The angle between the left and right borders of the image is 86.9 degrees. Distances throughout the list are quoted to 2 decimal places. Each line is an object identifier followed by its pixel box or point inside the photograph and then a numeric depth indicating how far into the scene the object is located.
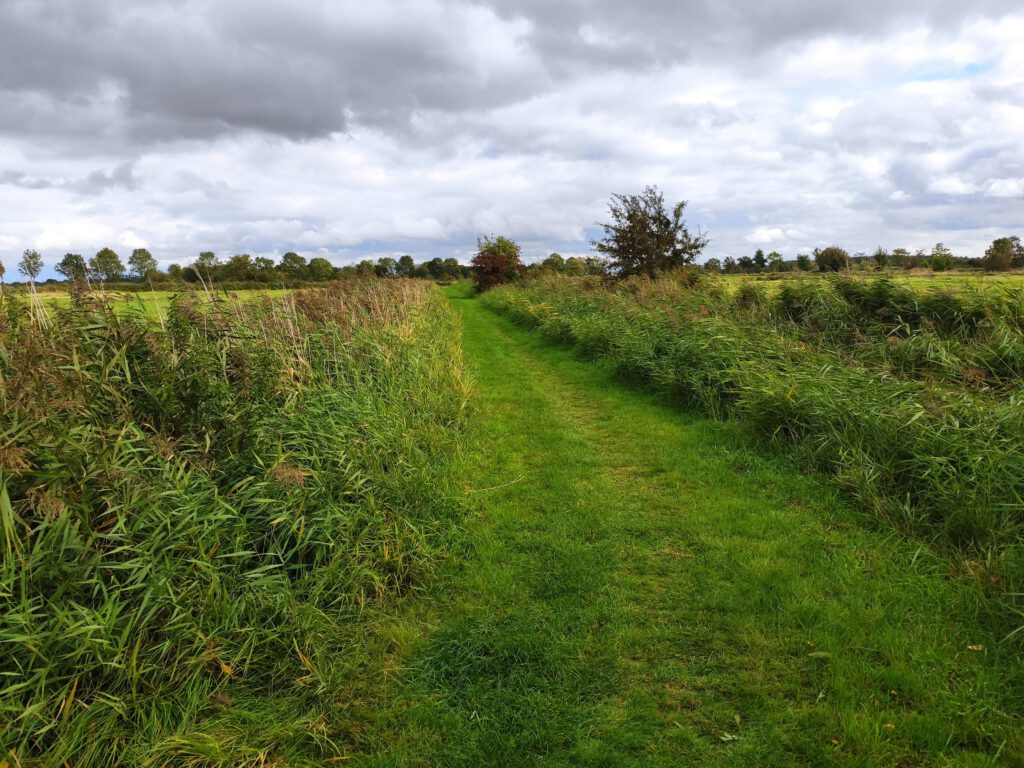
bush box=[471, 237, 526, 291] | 35.91
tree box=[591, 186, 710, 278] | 18.97
